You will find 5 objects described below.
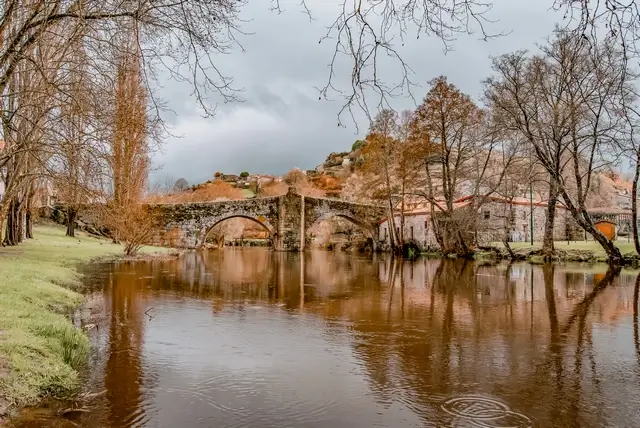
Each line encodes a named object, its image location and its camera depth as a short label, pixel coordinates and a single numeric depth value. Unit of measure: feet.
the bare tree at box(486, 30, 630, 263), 67.77
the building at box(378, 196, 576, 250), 112.27
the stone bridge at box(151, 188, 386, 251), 129.29
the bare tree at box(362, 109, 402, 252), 111.14
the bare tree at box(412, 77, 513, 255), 95.25
